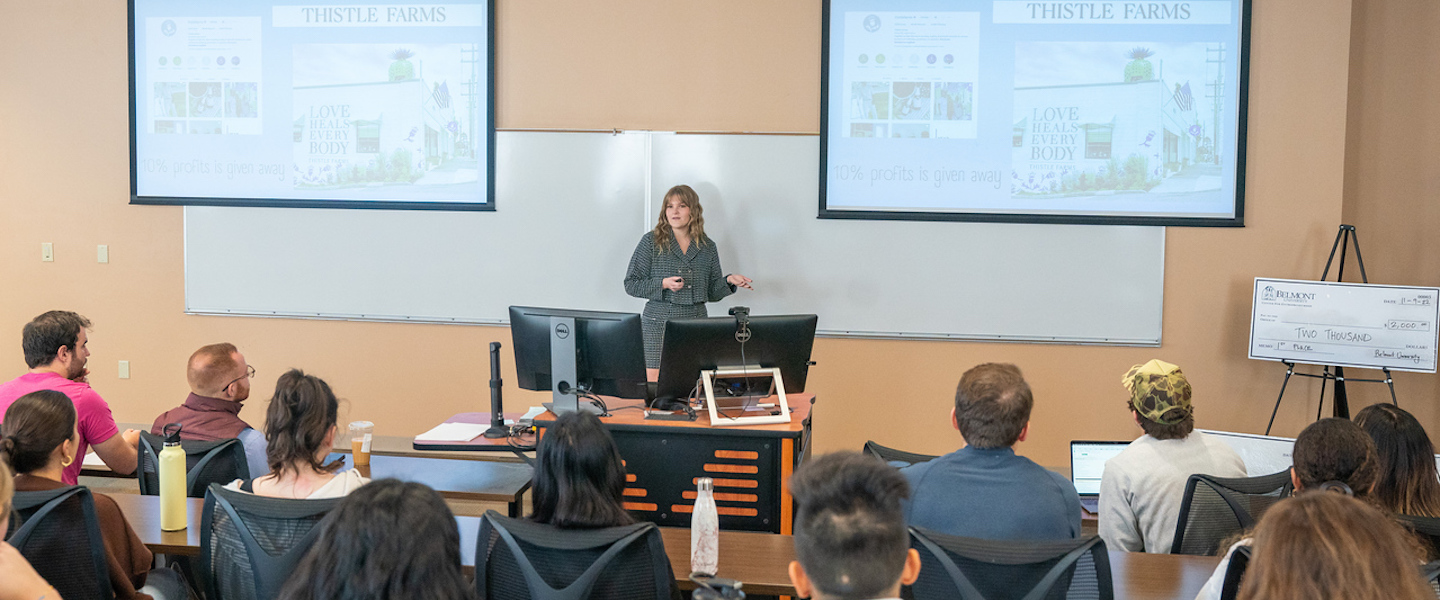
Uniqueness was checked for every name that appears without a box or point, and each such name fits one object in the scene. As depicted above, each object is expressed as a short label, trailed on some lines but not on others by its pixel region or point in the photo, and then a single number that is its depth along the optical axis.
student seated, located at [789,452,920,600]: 1.39
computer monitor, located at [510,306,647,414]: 3.19
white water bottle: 2.14
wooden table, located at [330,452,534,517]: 2.90
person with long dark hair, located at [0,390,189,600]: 2.16
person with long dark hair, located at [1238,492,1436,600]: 1.39
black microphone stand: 3.43
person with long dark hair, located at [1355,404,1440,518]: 2.25
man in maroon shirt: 3.04
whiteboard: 4.96
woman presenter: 4.84
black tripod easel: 4.66
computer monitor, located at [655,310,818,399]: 3.13
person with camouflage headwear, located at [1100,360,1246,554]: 2.60
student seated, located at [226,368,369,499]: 2.40
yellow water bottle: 2.35
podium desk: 3.04
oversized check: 4.49
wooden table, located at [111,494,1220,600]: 2.06
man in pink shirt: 3.08
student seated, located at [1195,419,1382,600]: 2.08
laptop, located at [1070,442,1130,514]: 3.41
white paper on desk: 3.38
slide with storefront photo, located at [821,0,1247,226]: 4.81
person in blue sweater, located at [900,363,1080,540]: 2.09
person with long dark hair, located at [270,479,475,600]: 1.46
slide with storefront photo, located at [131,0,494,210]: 5.22
